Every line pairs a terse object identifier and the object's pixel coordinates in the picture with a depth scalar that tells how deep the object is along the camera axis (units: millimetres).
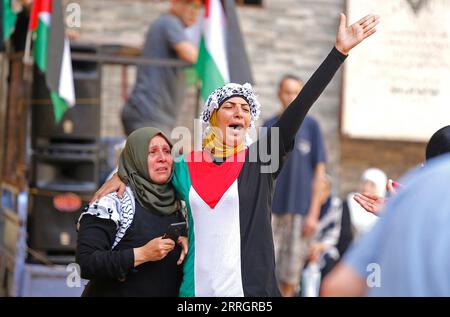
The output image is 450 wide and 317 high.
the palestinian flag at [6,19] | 15602
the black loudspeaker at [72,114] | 15617
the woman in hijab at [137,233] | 8086
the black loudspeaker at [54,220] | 15523
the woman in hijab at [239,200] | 7969
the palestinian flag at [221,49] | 15406
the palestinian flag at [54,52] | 14828
